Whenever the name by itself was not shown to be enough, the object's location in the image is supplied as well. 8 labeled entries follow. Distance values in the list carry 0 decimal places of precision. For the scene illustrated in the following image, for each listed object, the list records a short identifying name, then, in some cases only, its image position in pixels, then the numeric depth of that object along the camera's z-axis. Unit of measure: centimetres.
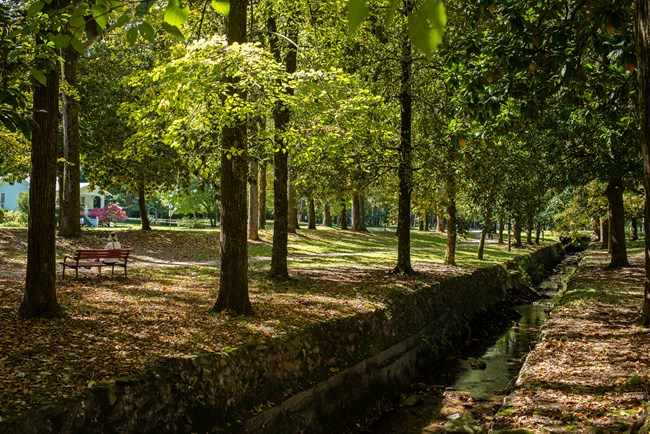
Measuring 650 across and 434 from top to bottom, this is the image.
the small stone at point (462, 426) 902
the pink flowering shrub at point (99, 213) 4042
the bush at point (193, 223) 4172
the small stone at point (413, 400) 1070
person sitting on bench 1572
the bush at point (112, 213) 4050
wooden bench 1318
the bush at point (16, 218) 3342
